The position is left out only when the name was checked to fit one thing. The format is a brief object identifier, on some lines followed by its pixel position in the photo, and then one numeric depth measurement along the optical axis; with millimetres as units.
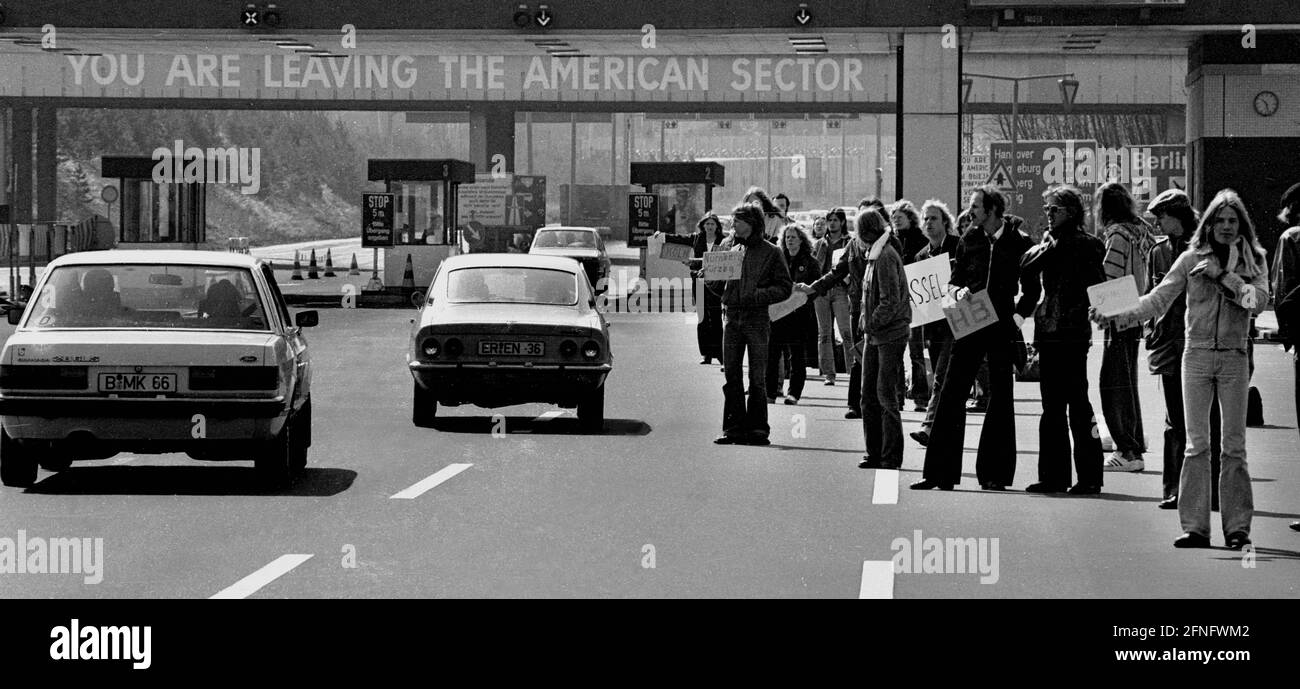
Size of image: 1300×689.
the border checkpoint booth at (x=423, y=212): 43688
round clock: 32625
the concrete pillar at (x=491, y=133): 70688
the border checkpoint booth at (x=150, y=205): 43125
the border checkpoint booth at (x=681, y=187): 44312
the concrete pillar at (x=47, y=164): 76188
